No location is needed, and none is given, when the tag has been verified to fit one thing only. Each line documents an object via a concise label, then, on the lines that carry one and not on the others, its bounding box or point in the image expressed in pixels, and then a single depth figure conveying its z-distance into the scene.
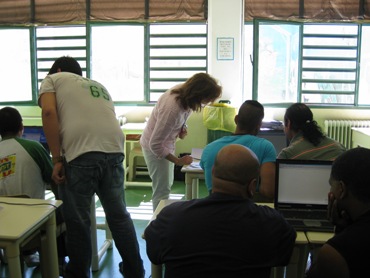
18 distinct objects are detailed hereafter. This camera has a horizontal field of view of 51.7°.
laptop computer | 1.80
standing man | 2.05
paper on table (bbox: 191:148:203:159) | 3.11
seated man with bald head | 1.15
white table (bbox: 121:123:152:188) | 4.86
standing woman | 2.63
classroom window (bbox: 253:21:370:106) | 5.32
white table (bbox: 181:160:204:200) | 2.82
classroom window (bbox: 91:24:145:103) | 5.53
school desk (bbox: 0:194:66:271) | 2.03
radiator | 5.23
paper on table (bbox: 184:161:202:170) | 2.84
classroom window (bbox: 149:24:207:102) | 5.44
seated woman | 2.20
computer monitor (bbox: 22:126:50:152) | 2.75
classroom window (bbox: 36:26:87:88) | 5.62
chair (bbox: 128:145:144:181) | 5.03
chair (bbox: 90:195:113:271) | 2.66
